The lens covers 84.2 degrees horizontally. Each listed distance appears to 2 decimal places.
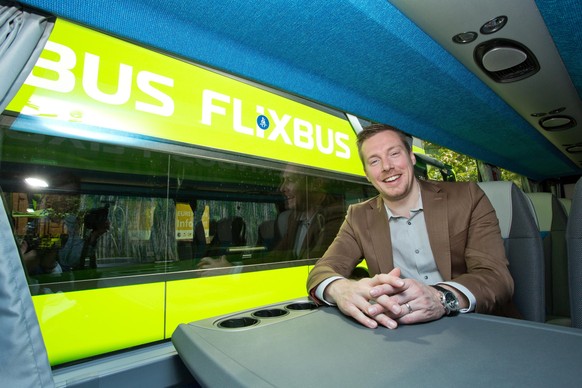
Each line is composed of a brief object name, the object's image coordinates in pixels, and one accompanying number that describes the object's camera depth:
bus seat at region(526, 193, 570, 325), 2.28
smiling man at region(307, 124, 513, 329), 1.15
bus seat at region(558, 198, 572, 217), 3.45
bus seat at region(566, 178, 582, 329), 1.22
